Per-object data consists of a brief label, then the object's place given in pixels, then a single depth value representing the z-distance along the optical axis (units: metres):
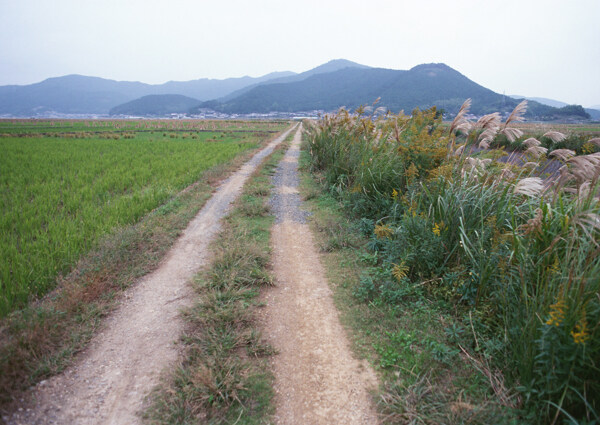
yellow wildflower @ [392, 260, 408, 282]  4.08
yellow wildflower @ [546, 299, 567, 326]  1.93
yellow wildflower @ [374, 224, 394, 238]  4.82
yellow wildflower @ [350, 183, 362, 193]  6.96
